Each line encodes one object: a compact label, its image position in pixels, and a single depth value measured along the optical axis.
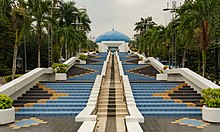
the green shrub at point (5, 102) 11.75
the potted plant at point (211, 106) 11.74
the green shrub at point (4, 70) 39.99
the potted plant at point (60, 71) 22.86
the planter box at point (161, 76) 22.88
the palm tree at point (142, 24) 72.18
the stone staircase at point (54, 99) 13.92
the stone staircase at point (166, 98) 13.82
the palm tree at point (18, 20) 19.09
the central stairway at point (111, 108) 11.86
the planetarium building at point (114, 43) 90.94
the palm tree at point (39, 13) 23.39
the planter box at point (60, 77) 22.84
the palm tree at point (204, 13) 18.41
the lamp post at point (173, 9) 24.29
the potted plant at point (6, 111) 11.52
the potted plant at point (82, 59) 37.06
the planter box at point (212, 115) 11.73
